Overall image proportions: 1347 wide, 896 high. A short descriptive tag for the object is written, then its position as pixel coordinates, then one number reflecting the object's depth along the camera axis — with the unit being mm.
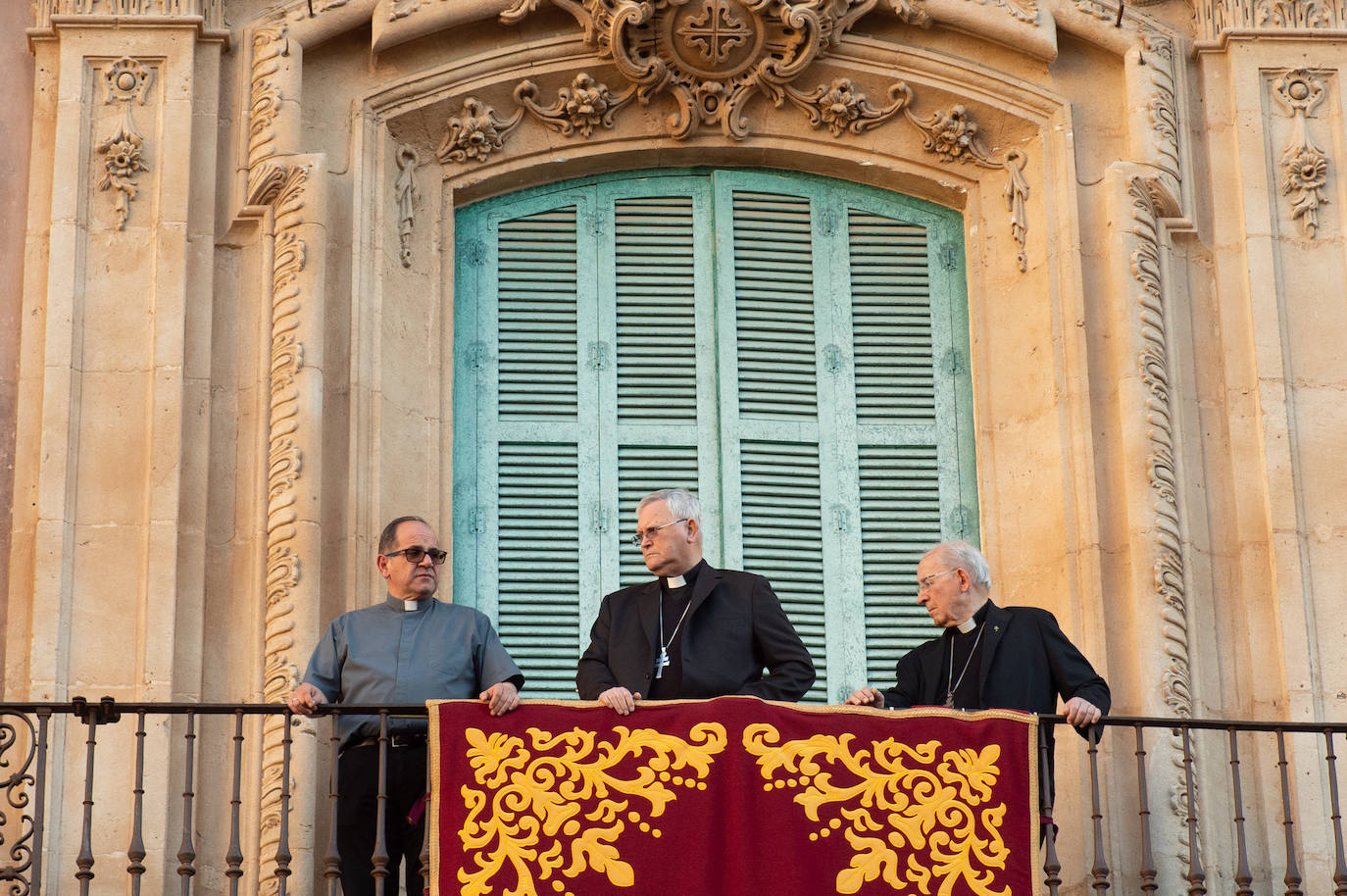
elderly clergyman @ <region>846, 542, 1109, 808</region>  8891
